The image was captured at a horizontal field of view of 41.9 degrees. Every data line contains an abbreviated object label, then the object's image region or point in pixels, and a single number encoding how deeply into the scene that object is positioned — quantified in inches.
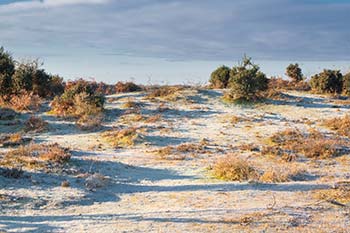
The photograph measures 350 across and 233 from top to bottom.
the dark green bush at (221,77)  1238.9
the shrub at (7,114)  853.2
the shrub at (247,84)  1007.6
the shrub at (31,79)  1082.7
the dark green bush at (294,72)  1430.9
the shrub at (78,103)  879.7
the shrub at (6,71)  1074.2
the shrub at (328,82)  1145.4
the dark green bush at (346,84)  1133.1
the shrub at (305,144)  586.6
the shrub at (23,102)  949.2
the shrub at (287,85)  1243.8
